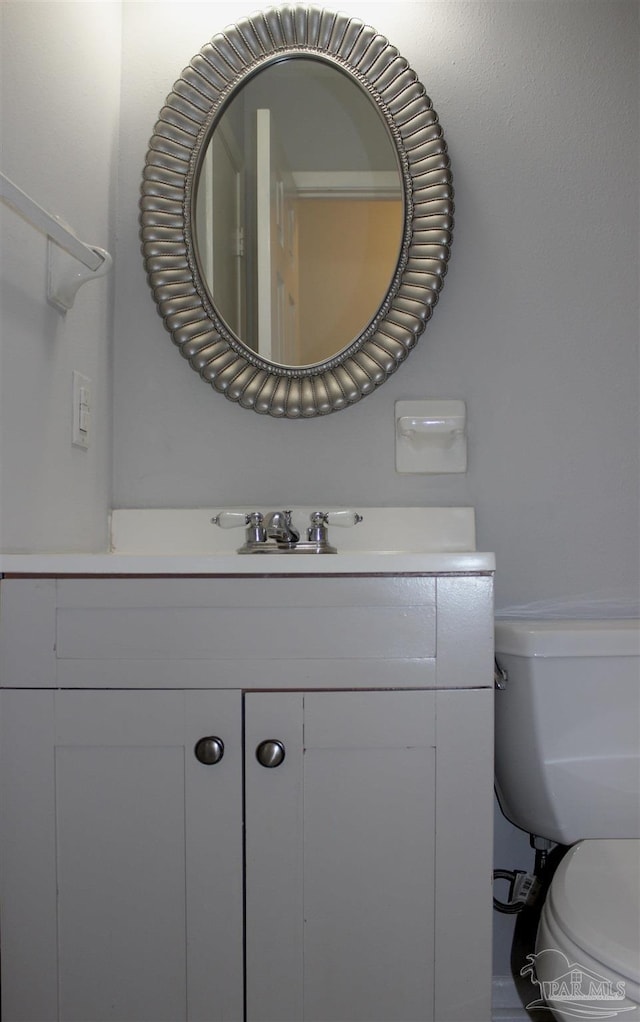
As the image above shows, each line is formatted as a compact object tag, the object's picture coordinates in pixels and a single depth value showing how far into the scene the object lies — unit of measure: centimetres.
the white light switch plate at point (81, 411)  143
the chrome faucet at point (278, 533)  141
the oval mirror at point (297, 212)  156
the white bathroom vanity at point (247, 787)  109
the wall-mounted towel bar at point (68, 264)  118
